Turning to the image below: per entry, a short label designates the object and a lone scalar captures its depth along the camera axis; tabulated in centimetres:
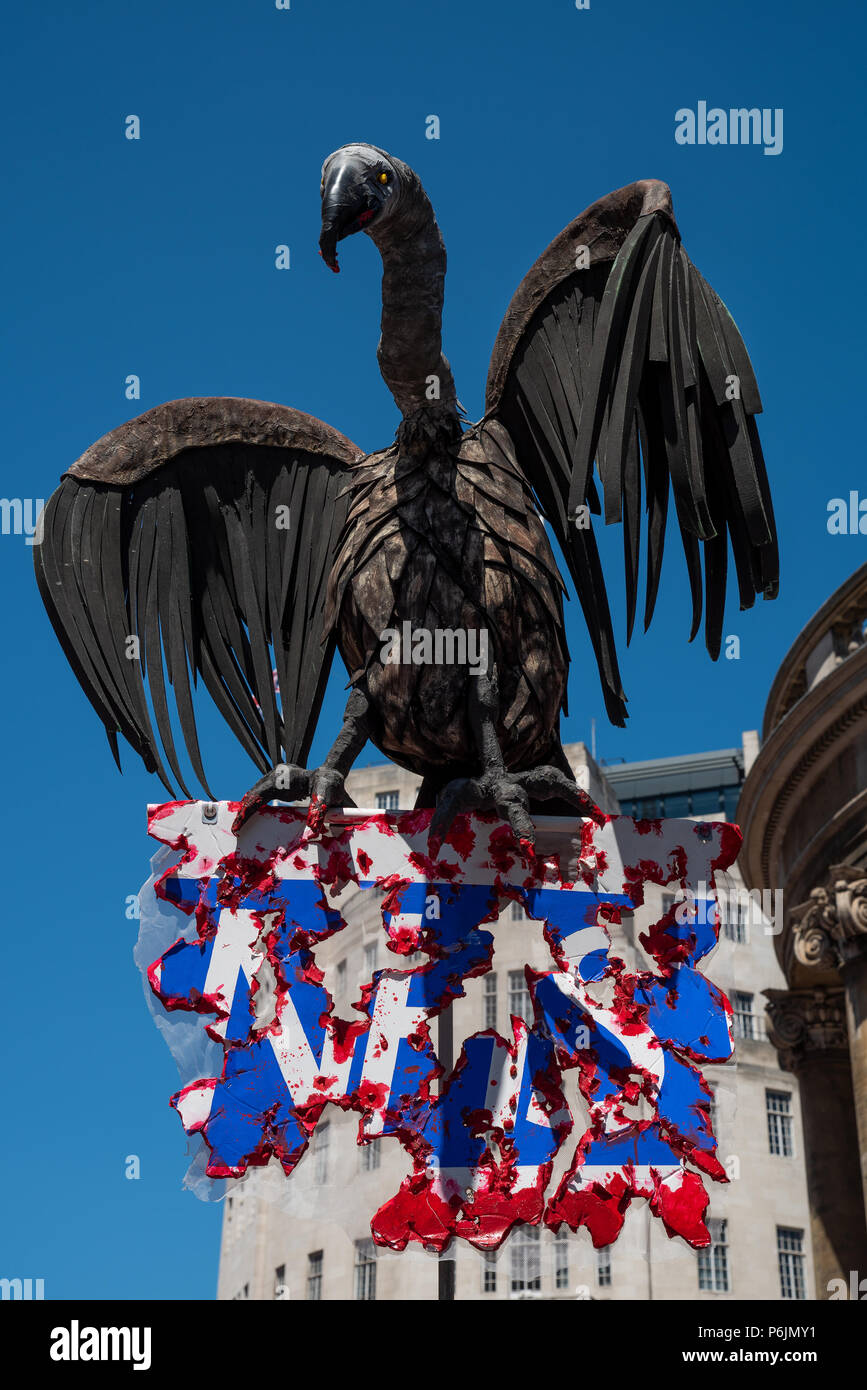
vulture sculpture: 694
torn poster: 649
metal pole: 665
